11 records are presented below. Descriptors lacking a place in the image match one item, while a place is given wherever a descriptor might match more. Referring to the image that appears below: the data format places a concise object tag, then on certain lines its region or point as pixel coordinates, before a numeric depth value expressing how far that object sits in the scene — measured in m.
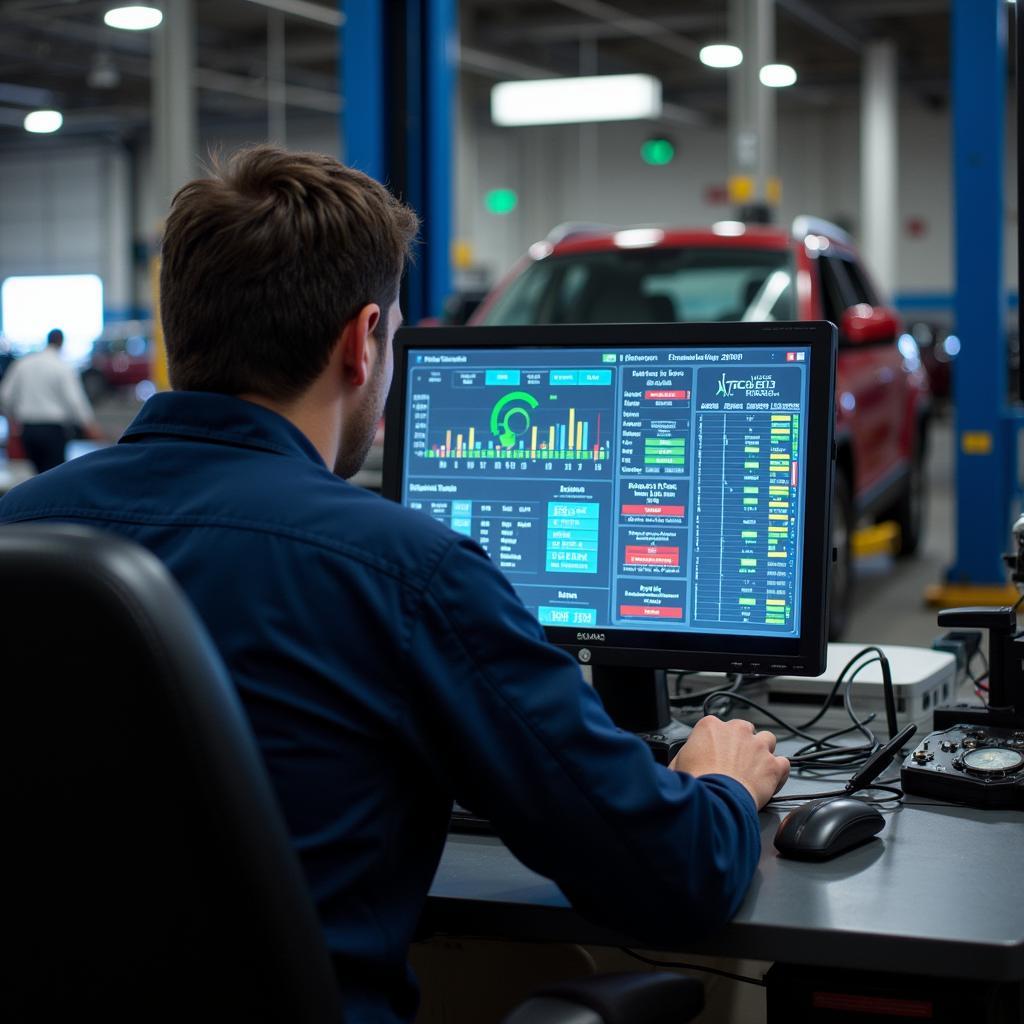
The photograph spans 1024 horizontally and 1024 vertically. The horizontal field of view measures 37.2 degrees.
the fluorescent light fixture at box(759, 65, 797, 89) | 14.93
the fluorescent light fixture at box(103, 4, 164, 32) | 11.43
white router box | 2.25
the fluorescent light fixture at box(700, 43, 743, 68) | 13.02
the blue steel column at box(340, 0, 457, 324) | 7.29
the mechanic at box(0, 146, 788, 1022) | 1.27
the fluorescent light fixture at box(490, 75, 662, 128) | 14.01
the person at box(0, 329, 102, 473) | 11.56
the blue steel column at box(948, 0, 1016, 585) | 7.51
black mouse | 1.63
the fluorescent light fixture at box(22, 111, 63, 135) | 17.17
